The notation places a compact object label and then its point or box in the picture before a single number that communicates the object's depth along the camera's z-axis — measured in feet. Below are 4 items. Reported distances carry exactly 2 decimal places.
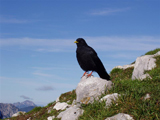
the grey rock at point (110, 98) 28.32
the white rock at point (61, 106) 44.68
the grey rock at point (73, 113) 29.01
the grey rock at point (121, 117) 24.71
